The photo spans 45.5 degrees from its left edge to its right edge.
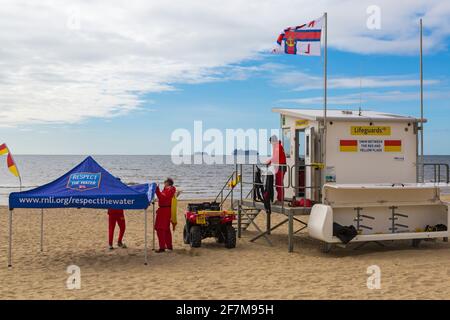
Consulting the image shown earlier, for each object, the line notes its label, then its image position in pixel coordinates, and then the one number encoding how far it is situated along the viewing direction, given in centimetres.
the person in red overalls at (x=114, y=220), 1217
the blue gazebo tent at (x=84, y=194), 1016
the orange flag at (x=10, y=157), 1172
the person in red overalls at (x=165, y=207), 1177
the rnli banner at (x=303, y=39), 1248
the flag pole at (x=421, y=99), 1244
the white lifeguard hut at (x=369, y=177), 1196
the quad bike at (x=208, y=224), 1261
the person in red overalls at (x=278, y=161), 1242
